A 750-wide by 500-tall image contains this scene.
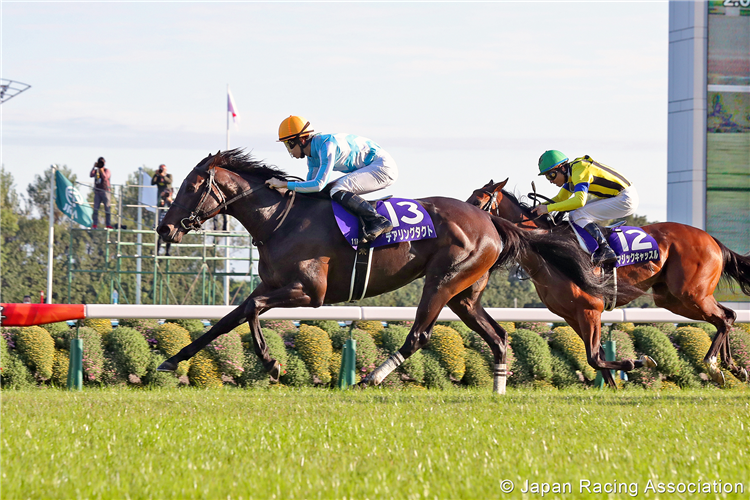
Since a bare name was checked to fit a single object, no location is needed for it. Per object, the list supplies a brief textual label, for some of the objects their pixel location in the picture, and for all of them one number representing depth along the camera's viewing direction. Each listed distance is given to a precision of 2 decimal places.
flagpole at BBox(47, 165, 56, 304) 43.42
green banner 36.66
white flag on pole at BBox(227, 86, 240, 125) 47.02
